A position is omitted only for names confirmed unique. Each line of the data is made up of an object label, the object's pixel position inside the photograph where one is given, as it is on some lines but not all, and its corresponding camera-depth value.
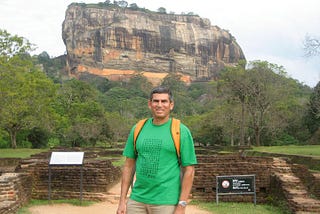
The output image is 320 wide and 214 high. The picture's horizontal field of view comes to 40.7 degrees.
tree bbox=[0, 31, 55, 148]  23.22
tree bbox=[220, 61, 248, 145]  34.25
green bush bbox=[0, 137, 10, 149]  36.12
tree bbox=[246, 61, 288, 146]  33.47
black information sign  9.62
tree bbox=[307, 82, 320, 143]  30.72
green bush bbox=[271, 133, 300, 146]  36.34
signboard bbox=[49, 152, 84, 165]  9.96
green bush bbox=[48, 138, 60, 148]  42.42
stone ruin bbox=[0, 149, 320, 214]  9.60
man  3.49
